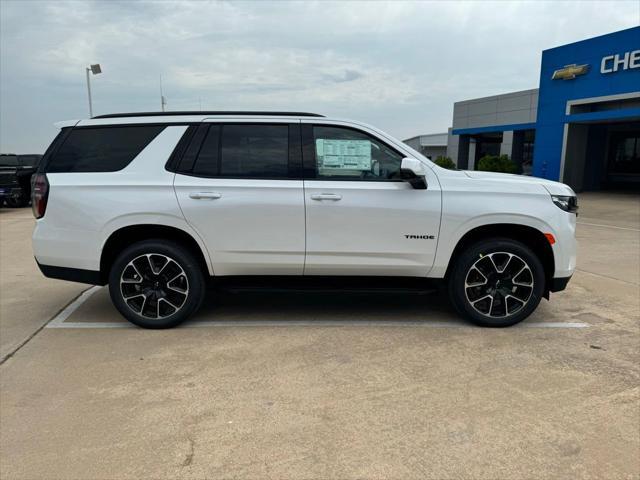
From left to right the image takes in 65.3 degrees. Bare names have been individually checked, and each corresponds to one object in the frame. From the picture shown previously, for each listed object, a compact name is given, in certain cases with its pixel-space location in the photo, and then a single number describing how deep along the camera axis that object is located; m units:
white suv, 4.34
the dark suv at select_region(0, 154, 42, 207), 15.85
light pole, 20.11
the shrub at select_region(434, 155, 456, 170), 31.10
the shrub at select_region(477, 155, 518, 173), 27.14
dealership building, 19.73
